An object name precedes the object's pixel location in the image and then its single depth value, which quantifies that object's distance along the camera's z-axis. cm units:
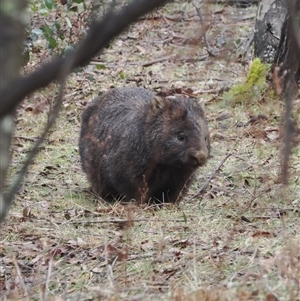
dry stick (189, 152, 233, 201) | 1651
